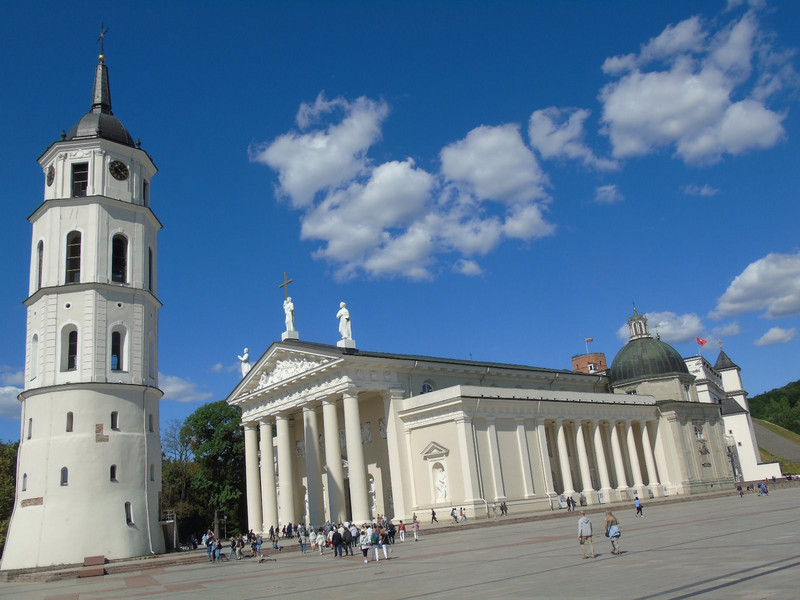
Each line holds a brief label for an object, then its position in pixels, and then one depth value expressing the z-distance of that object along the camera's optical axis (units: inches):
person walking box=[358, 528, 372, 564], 847.1
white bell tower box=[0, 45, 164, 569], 1202.6
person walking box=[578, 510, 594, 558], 634.8
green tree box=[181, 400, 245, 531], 2393.0
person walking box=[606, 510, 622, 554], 646.5
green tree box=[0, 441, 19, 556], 2145.7
